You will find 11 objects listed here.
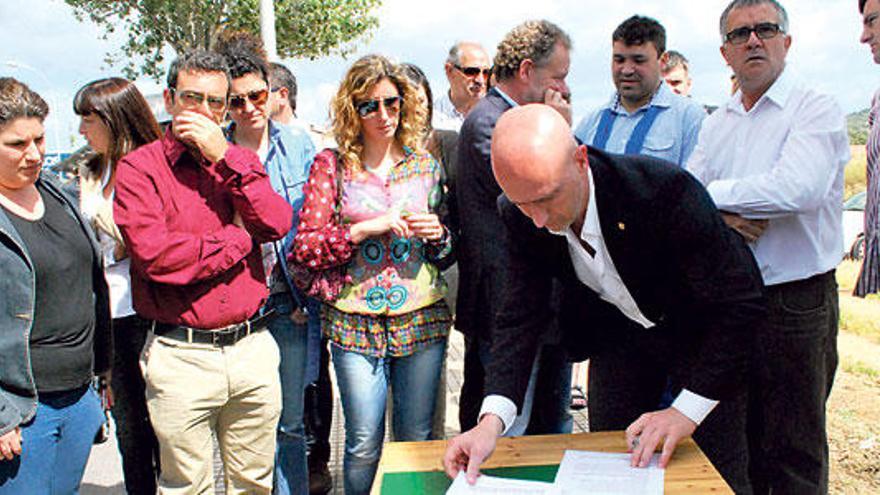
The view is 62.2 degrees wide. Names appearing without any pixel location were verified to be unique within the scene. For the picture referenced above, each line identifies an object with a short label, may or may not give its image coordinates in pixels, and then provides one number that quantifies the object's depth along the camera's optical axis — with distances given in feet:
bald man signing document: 5.45
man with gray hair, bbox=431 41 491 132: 13.30
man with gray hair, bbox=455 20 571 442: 8.57
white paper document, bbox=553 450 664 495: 5.04
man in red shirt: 7.66
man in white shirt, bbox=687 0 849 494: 7.67
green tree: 55.26
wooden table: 5.27
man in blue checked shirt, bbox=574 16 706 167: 10.42
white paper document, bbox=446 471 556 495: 5.14
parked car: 39.75
